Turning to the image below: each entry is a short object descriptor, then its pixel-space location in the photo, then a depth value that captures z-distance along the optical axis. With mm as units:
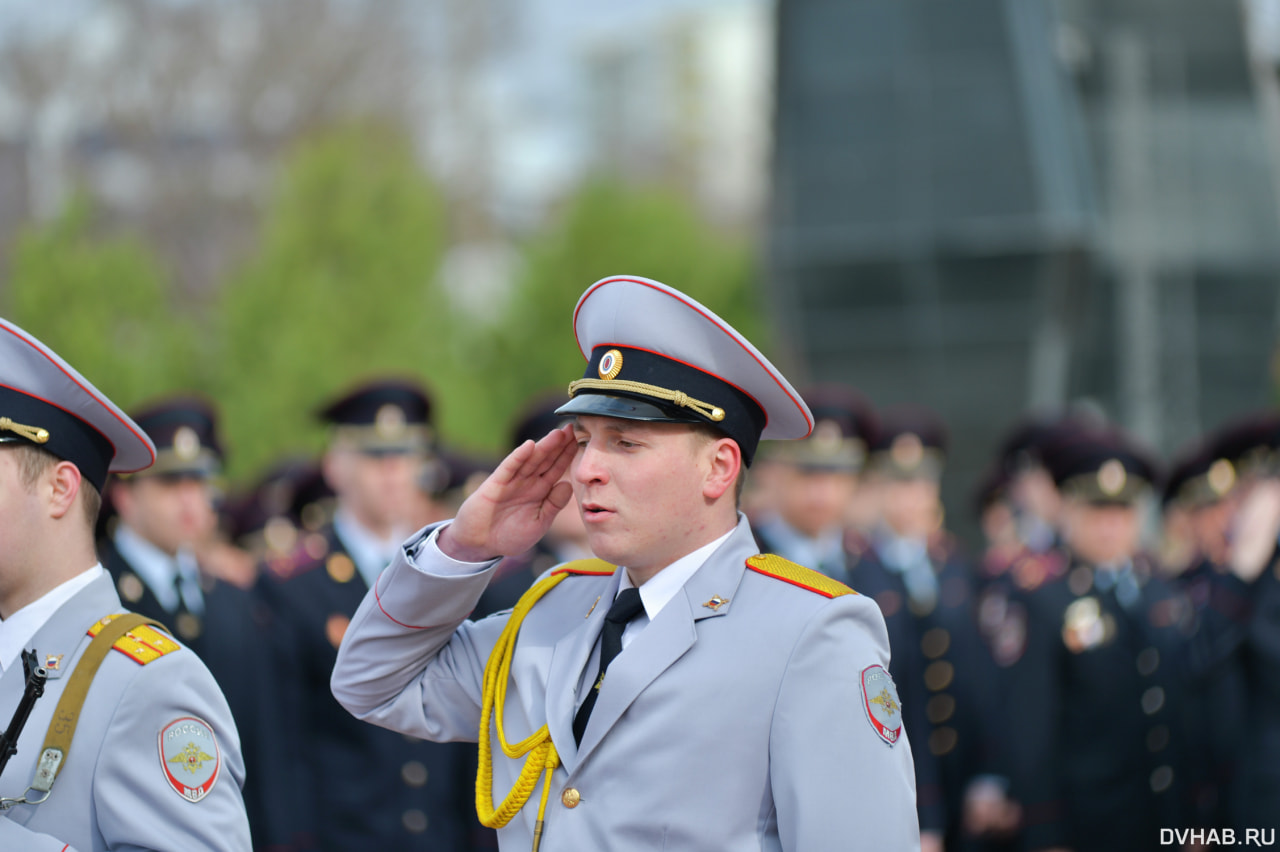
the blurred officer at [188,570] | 10312
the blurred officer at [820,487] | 12859
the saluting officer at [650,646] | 4793
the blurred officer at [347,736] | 10398
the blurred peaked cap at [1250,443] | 14242
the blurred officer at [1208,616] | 10906
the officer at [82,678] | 4969
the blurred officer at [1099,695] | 11836
